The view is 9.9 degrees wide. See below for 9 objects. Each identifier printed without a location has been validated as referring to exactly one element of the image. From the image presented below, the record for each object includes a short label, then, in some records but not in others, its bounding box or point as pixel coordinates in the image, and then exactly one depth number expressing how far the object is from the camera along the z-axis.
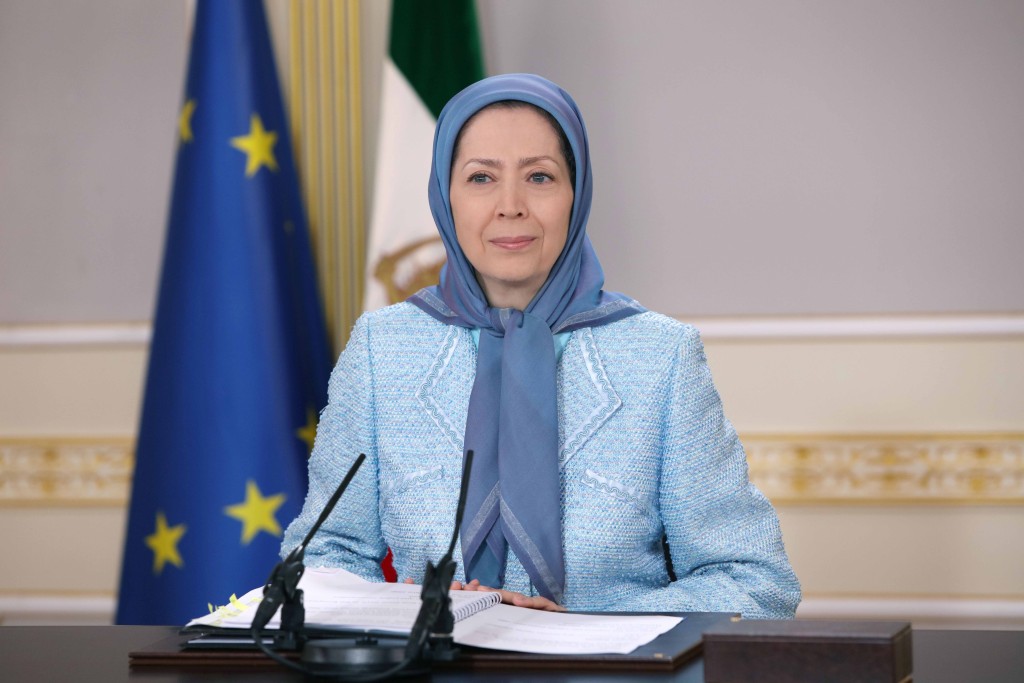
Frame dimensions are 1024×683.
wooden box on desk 5.38
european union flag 6.57
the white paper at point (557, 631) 5.49
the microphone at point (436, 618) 5.43
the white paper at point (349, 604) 5.50
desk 5.46
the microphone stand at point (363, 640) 5.43
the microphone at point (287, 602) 5.48
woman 5.83
